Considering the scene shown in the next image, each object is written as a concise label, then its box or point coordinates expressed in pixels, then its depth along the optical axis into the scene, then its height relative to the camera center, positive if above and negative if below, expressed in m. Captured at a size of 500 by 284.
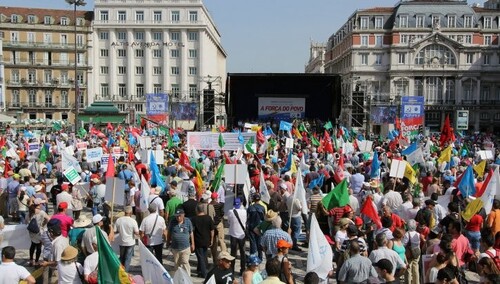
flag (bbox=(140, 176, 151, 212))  10.71 -1.57
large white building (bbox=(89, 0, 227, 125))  72.12 +7.68
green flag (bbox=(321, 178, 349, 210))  9.91 -1.47
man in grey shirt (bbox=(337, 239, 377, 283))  7.02 -1.90
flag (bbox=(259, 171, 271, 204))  11.25 -1.56
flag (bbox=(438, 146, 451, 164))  16.78 -1.26
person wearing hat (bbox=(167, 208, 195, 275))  8.78 -1.93
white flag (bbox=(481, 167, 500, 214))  10.42 -1.42
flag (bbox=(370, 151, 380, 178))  15.43 -1.50
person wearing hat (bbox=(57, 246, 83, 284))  7.10 -1.93
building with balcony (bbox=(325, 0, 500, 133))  70.00 +6.87
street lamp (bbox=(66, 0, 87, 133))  35.67 +6.61
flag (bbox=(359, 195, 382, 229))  9.73 -1.66
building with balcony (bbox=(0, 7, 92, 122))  72.00 +6.02
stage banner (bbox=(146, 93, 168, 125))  41.25 +0.26
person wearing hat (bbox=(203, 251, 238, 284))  6.58 -1.82
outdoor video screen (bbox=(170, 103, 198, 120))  46.70 -0.02
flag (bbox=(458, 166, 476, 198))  11.83 -1.46
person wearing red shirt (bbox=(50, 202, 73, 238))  8.87 -1.67
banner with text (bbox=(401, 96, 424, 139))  37.16 +0.01
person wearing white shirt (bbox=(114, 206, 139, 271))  9.28 -1.93
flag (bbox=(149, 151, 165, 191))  13.25 -1.50
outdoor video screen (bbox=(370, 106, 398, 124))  44.88 -0.25
